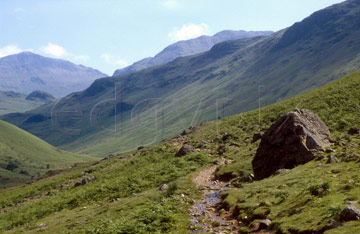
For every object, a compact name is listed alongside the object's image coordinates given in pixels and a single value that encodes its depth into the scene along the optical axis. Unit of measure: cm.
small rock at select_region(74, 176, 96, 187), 4981
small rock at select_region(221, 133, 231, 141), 5088
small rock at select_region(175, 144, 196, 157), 4668
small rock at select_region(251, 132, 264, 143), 4391
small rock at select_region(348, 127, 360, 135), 3214
